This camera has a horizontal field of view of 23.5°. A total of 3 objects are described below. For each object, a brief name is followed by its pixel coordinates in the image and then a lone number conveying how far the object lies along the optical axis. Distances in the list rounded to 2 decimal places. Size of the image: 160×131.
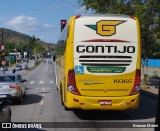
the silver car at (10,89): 17.38
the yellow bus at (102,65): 12.65
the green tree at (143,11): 24.80
